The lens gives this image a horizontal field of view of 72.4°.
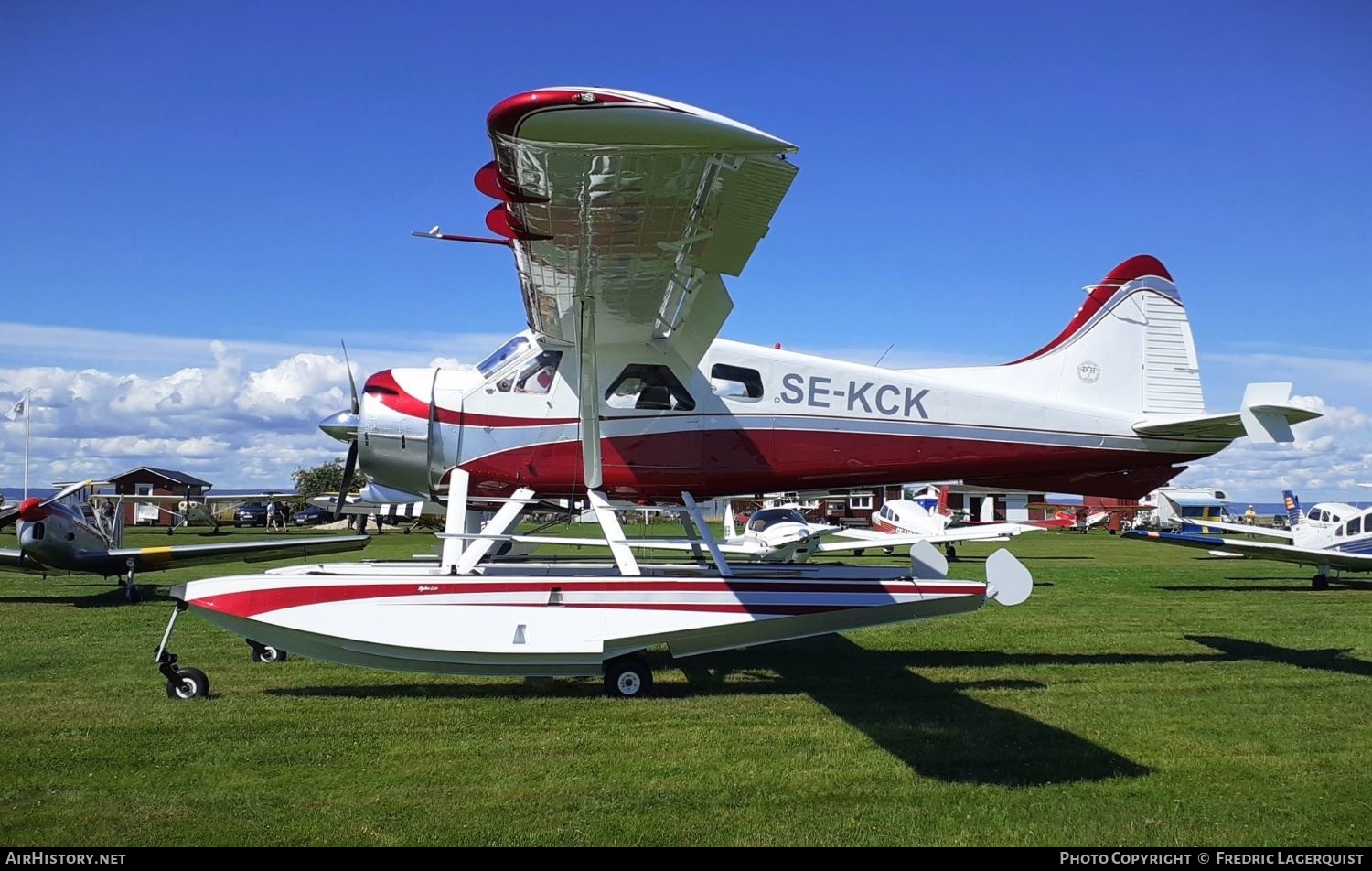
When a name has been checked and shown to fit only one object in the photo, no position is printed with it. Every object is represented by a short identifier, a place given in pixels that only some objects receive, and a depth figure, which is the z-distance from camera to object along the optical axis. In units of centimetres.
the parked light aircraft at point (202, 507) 4116
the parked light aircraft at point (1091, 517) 5019
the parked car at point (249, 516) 5828
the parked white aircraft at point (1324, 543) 1842
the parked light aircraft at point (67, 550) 1476
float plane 723
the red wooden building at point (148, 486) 6381
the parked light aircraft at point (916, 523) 2317
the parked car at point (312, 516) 5697
